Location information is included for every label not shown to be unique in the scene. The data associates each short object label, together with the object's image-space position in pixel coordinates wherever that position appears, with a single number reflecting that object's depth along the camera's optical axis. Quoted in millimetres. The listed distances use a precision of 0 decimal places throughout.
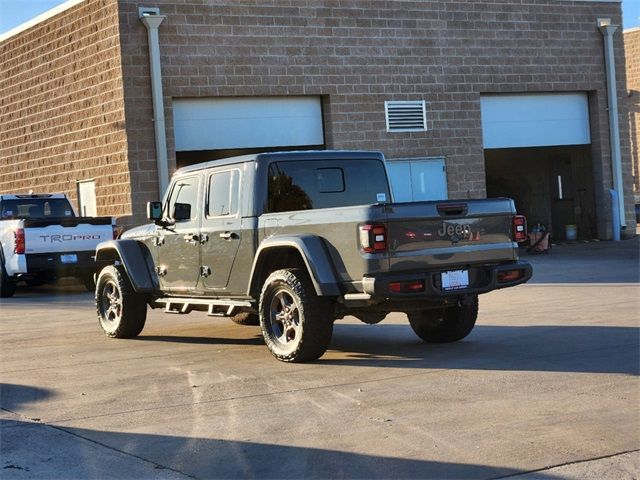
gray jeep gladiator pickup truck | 9461
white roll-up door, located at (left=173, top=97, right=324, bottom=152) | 24078
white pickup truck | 18922
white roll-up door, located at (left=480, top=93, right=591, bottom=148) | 28000
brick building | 23594
